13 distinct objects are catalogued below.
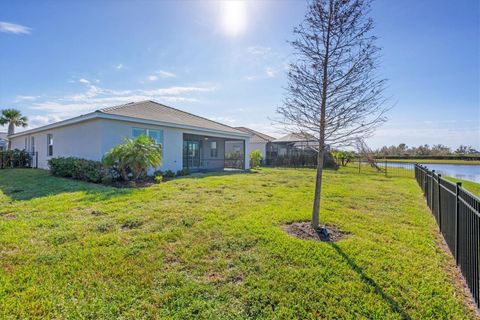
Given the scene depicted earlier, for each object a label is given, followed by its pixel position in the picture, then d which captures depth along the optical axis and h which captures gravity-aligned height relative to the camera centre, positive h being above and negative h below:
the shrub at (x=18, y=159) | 17.11 -0.08
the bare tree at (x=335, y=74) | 4.75 +1.72
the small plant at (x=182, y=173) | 14.14 -0.89
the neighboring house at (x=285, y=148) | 27.71 +1.28
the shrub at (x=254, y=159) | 22.38 -0.08
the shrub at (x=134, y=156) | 9.97 +0.08
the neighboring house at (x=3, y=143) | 34.18 +2.13
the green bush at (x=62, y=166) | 11.24 -0.41
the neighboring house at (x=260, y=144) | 30.12 +1.79
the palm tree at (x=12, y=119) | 27.70 +4.61
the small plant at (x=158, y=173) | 12.34 -0.79
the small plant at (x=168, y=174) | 13.04 -0.87
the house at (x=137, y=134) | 11.74 +1.46
